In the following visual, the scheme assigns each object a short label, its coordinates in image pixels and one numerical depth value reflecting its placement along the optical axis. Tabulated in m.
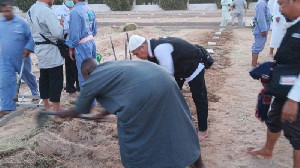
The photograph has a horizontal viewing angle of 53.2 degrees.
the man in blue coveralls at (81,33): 4.36
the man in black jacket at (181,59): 3.00
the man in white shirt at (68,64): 5.20
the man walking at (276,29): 7.52
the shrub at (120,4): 27.73
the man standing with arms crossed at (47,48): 4.16
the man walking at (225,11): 14.52
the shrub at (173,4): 26.88
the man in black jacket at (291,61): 2.39
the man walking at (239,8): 14.07
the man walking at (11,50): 4.60
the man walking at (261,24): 6.57
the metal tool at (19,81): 4.63
